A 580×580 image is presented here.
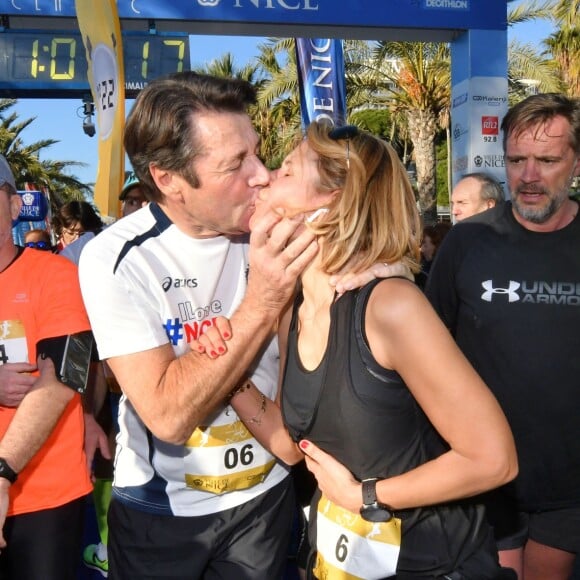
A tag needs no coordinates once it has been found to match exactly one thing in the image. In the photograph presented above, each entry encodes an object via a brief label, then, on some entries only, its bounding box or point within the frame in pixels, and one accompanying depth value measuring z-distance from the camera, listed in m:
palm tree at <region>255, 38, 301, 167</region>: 19.03
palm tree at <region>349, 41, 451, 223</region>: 16.94
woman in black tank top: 1.54
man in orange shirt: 2.19
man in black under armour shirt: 2.55
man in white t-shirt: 1.89
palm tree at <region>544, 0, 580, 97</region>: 20.17
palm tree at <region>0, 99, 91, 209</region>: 31.64
